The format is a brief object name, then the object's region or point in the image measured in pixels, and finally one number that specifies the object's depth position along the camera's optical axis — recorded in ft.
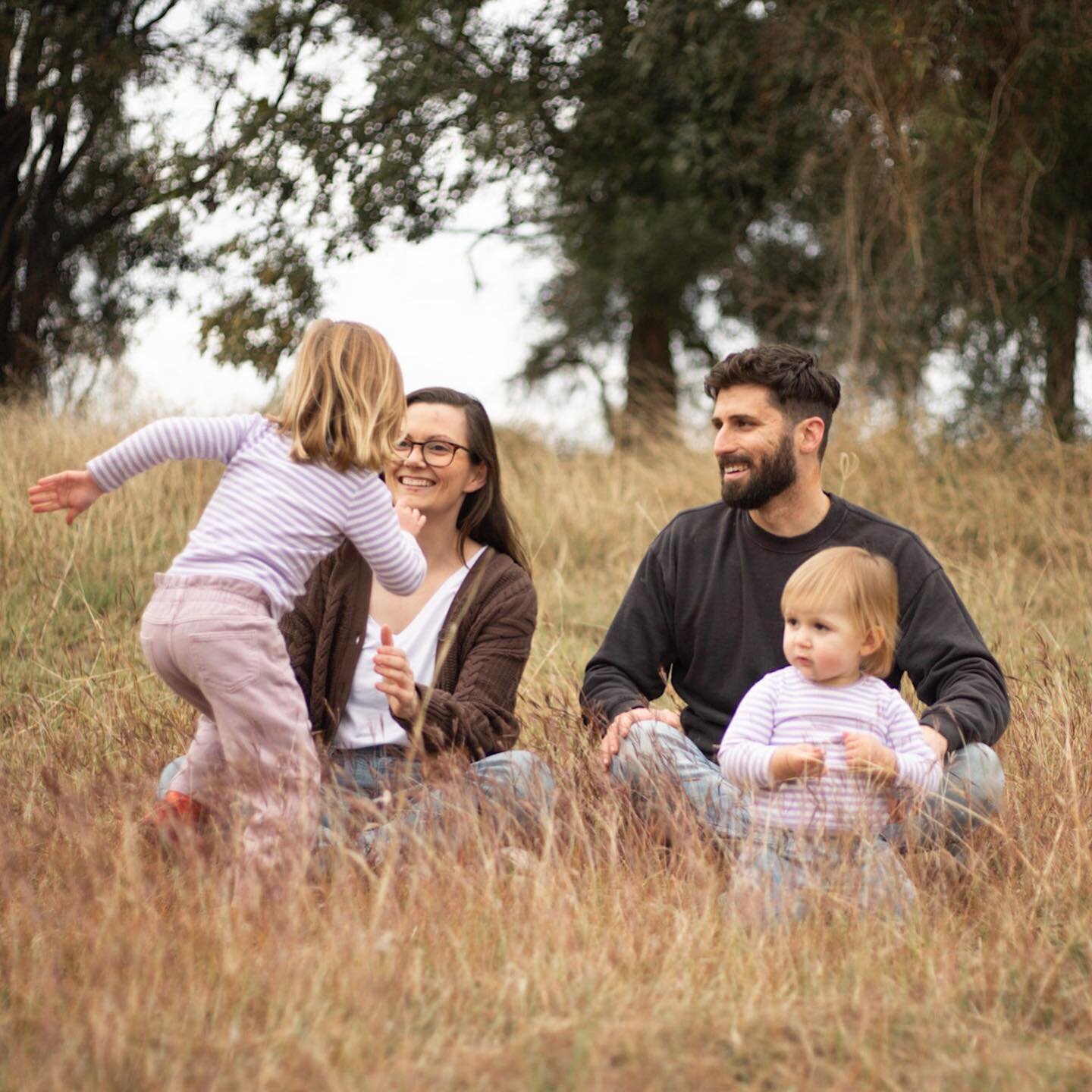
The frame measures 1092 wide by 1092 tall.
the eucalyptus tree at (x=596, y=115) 30.35
